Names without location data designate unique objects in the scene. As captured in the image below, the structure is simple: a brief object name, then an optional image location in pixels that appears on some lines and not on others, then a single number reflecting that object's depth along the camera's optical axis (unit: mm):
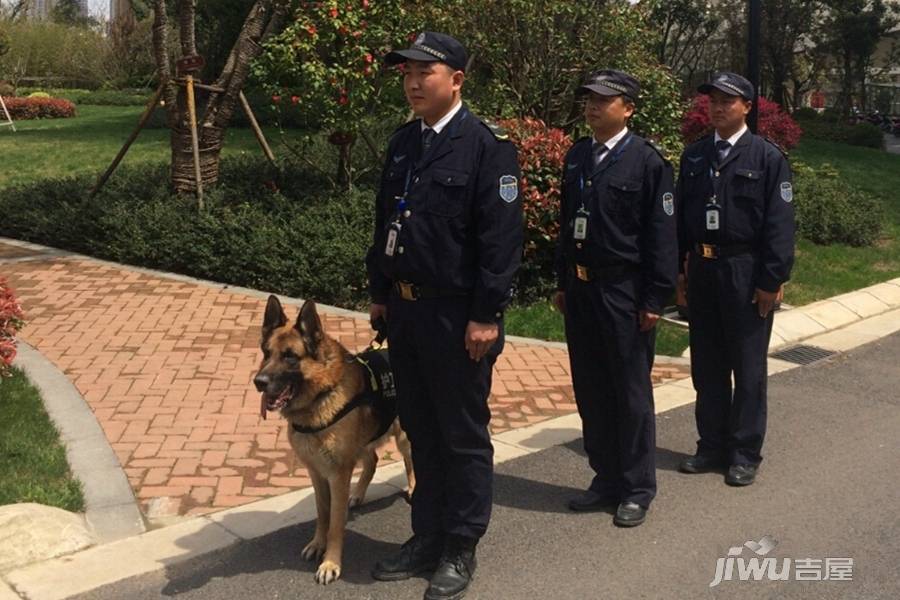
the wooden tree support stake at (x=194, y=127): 10438
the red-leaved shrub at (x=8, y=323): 5352
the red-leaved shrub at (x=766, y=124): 13078
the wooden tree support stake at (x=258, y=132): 11344
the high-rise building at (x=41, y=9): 62500
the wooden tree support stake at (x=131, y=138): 11112
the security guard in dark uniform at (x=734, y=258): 4609
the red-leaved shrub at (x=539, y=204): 8945
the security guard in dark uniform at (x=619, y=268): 4094
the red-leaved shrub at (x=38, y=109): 31031
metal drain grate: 7645
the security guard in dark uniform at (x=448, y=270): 3373
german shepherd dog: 3625
